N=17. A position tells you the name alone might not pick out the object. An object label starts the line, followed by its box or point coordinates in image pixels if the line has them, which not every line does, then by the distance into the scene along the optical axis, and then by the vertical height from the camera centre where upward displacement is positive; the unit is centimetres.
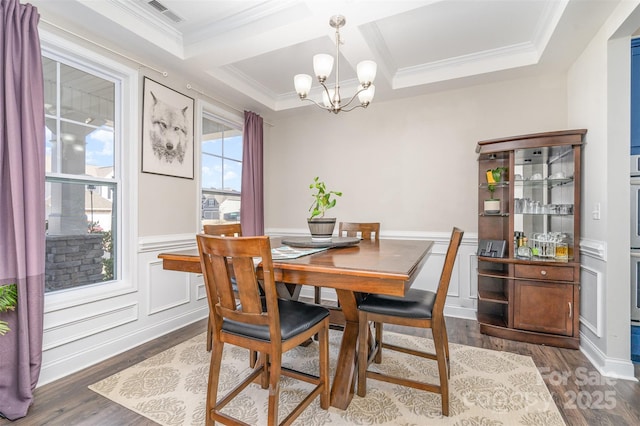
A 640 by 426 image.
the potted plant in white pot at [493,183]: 308 +28
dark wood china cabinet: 260 -25
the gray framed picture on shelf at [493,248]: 297 -36
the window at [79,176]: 223 +26
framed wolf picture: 279 +76
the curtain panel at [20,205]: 182 +3
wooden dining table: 134 -28
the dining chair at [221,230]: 249 -16
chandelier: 204 +91
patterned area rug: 170 -112
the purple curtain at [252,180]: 385 +39
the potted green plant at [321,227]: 229 -12
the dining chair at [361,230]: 310 -19
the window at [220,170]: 355 +49
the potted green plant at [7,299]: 164 -48
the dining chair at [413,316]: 167 -59
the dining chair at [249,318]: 135 -53
